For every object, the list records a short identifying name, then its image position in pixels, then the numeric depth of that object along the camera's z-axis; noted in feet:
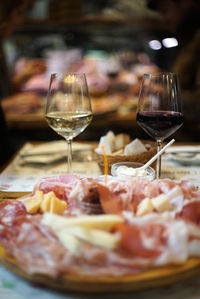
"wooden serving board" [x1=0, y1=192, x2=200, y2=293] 1.32
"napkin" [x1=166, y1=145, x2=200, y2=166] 3.39
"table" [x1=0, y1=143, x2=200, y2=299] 1.42
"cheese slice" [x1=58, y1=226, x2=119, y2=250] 1.39
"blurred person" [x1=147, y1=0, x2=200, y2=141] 7.11
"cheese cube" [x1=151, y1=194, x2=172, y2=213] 1.70
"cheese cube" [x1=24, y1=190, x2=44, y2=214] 1.90
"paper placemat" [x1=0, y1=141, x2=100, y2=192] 2.97
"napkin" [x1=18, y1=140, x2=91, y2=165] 3.50
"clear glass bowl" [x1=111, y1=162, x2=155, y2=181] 2.34
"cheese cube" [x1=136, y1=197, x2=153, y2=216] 1.69
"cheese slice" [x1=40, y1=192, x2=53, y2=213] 1.84
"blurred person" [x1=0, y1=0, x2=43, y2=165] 6.73
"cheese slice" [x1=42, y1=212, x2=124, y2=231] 1.48
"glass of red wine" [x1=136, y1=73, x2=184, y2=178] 2.59
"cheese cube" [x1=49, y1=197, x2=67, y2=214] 1.81
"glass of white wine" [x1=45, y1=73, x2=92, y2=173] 2.73
